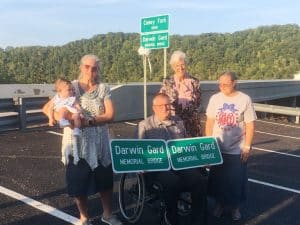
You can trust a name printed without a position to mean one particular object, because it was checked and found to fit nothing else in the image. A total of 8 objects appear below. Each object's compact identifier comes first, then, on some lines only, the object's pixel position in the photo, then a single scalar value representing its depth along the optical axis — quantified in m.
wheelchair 3.48
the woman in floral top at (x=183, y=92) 4.01
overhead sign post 7.63
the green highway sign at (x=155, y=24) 7.61
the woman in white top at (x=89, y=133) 3.29
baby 3.13
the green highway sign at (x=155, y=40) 7.66
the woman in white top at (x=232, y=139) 3.78
